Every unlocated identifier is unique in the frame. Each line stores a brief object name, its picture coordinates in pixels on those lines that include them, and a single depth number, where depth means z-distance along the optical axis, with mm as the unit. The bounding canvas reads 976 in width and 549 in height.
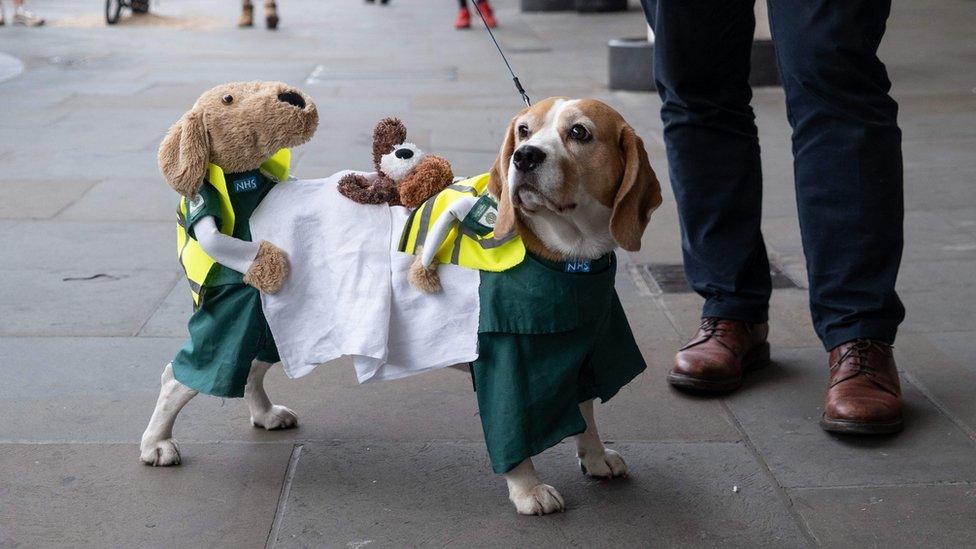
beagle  2467
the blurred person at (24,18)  15086
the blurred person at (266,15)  15180
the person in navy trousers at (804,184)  3041
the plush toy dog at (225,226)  2744
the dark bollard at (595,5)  17641
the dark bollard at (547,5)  18141
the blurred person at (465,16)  15516
